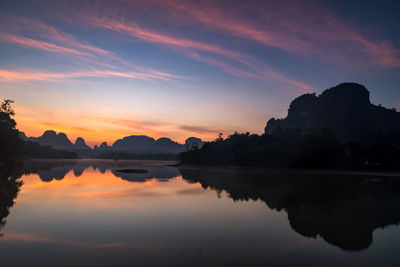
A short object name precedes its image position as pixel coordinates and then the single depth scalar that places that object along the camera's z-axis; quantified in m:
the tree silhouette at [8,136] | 69.88
